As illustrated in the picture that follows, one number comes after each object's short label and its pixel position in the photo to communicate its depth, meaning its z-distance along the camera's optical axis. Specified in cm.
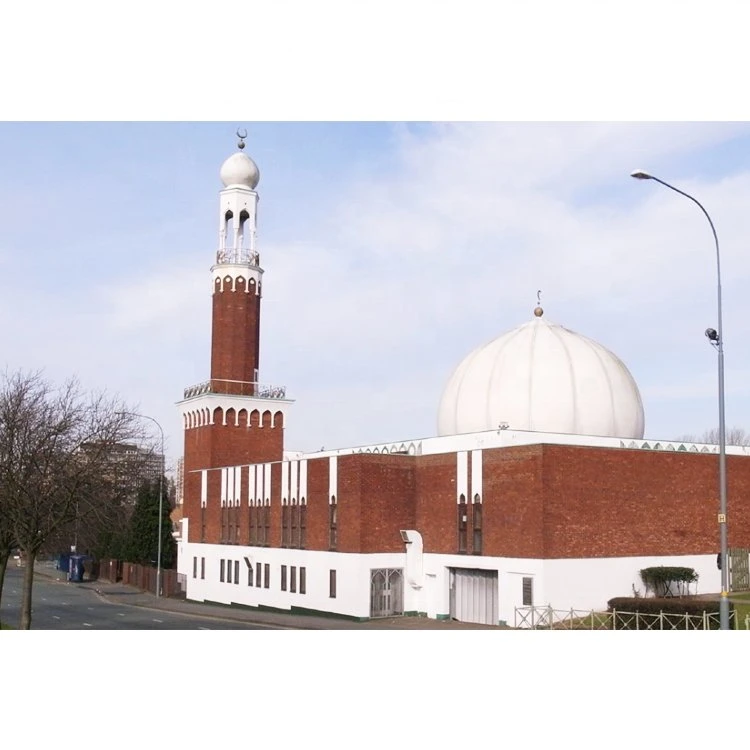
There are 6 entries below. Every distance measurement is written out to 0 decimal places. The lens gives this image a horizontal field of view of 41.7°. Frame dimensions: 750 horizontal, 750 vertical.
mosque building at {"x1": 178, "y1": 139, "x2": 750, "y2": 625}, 3331
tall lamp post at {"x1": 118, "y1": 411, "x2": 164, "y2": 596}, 5347
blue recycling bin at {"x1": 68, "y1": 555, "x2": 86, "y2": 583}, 6966
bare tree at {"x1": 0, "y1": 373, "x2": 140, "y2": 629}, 2958
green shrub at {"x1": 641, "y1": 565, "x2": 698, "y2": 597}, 3441
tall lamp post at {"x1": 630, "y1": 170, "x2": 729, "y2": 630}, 2131
